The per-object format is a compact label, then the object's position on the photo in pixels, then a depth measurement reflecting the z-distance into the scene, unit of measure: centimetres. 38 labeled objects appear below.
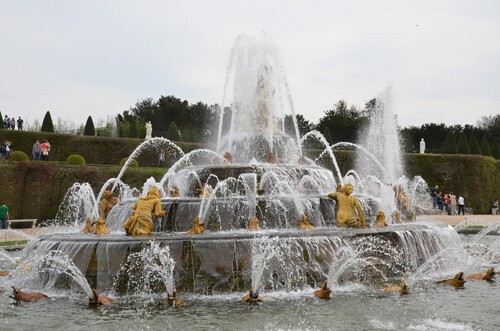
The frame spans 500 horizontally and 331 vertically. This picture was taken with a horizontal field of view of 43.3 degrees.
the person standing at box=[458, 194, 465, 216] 3322
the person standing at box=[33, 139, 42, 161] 2948
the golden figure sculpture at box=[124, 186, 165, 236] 1096
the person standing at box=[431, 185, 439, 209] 3394
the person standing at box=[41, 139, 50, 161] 2961
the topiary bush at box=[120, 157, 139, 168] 3020
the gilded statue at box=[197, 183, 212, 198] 1278
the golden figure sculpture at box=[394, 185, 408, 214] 1653
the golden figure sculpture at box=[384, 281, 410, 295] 941
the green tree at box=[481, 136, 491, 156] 4692
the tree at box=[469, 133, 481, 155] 4603
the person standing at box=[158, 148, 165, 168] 3162
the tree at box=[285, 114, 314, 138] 5605
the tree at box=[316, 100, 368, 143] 6238
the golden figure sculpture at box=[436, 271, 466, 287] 1025
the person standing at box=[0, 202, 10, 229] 2256
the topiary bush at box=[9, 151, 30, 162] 2880
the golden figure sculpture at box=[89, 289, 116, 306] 873
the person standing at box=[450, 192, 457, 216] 3371
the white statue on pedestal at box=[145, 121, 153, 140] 3997
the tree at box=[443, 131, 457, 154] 4662
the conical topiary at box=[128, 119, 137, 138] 4525
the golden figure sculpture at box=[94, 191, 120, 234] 1398
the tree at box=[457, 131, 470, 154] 4584
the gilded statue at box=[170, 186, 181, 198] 1472
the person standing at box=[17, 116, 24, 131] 3966
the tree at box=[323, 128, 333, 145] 4573
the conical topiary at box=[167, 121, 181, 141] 4225
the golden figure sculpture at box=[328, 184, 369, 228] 1211
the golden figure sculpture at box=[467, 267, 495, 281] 1099
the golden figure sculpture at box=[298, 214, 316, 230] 1188
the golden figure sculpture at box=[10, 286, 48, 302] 917
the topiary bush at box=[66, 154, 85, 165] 3017
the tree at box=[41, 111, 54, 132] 3862
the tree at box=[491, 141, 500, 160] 4847
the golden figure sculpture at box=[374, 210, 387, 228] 1266
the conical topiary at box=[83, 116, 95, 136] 4144
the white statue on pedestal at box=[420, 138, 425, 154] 4800
